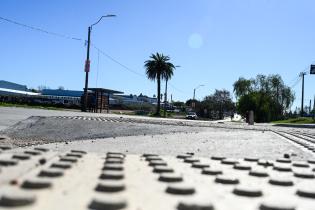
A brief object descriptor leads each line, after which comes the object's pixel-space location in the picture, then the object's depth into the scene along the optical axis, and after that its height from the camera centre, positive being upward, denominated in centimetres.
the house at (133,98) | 7808 +433
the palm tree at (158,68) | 4708 +709
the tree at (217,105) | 6215 +232
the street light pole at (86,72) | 2722 +336
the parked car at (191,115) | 4404 -21
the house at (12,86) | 8934 +599
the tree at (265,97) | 5692 +416
